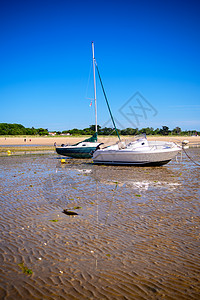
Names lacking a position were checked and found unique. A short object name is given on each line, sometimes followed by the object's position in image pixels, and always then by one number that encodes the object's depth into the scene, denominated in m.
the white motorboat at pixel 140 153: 20.44
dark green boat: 28.41
